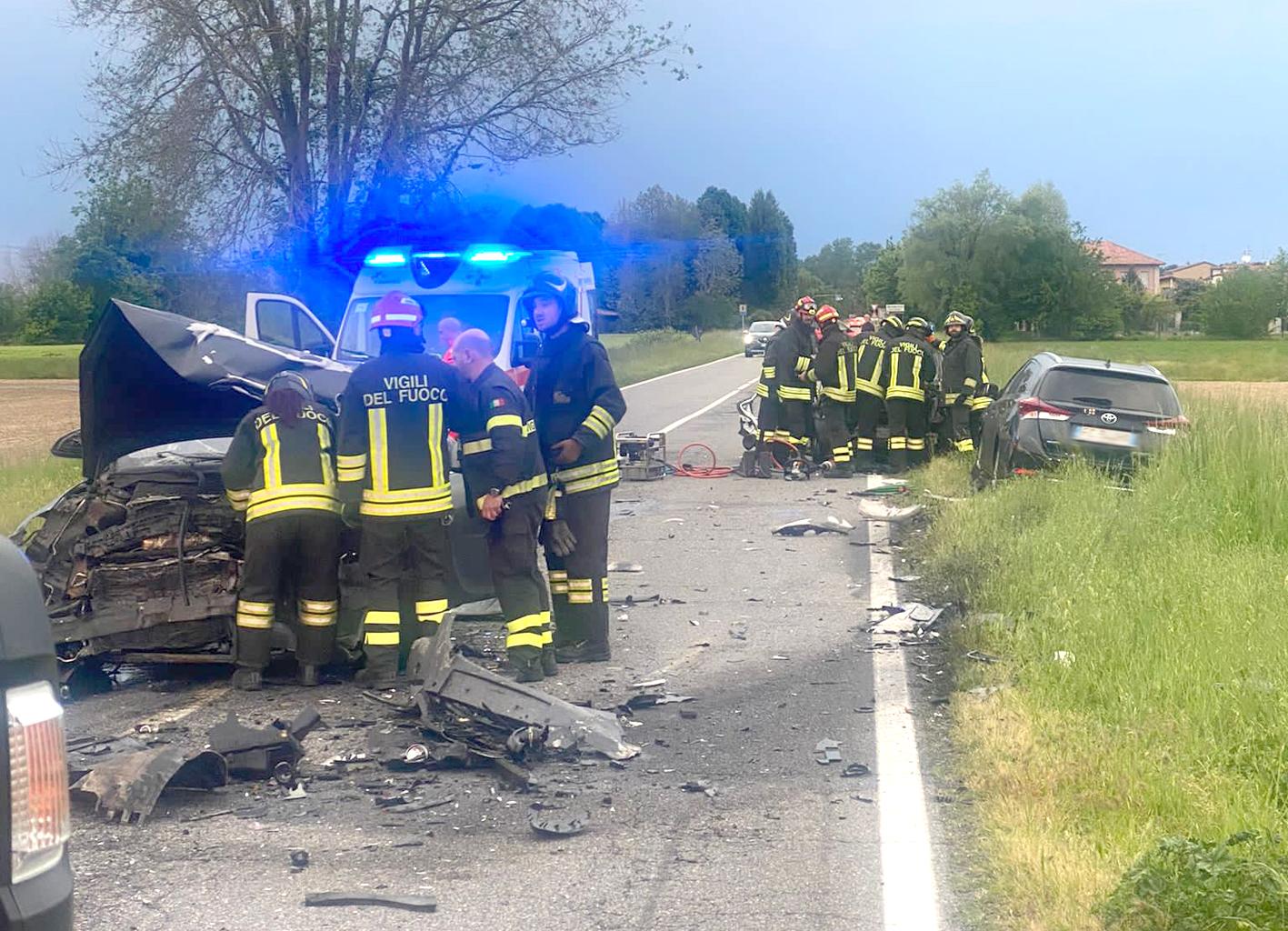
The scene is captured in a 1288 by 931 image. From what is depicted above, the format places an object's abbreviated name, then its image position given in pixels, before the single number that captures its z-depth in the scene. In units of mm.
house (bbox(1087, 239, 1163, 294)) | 147638
